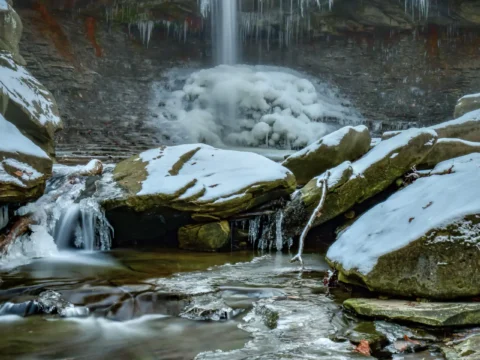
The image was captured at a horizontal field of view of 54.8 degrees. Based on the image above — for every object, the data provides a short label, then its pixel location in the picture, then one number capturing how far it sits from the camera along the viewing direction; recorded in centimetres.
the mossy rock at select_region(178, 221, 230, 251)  624
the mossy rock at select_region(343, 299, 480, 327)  285
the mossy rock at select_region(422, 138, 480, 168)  705
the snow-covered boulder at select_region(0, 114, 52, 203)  480
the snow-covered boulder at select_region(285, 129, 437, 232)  652
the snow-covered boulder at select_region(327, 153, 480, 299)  309
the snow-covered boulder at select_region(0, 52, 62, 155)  554
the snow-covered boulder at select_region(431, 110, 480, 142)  780
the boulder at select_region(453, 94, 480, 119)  966
